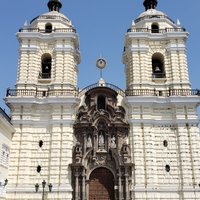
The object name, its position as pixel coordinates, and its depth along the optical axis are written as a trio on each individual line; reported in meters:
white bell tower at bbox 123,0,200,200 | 20.76
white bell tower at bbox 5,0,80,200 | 20.66
